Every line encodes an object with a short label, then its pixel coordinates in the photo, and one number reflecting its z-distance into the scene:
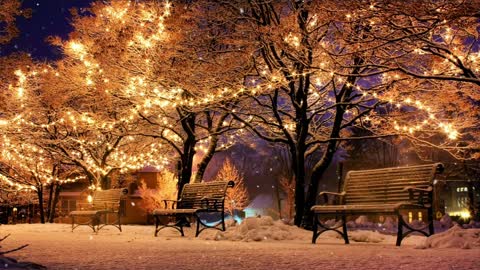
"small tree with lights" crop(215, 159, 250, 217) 47.19
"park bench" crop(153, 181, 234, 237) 11.02
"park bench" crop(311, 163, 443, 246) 8.05
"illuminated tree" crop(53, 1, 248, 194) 13.39
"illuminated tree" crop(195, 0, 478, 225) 11.65
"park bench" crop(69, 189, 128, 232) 13.61
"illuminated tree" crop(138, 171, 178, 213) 45.47
